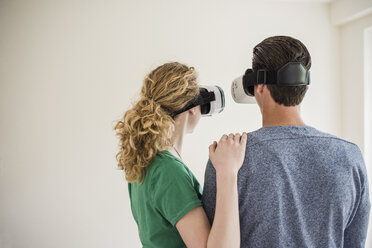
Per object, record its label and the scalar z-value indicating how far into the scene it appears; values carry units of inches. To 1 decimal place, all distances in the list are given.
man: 32.9
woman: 33.2
